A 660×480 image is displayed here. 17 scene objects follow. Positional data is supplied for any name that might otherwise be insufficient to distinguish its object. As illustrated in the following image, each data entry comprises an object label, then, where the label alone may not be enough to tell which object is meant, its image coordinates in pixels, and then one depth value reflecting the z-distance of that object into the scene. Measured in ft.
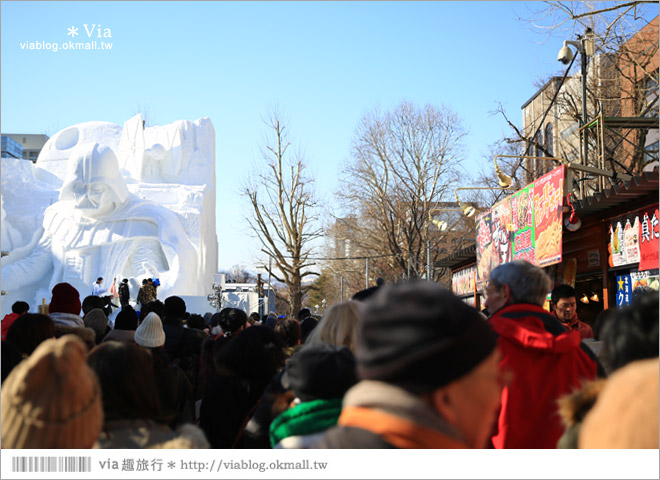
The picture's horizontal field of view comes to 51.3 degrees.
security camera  40.34
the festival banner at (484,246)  43.83
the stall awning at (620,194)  26.03
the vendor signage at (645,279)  28.19
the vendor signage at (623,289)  30.68
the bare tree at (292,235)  97.55
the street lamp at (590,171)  31.14
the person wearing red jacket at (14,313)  19.39
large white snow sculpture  86.63
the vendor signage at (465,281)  56.95
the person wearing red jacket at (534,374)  10.46
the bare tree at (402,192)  95.81
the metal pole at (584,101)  41.39
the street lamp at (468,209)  48.32
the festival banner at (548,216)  31.17
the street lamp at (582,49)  40.47
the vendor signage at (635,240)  27.07
